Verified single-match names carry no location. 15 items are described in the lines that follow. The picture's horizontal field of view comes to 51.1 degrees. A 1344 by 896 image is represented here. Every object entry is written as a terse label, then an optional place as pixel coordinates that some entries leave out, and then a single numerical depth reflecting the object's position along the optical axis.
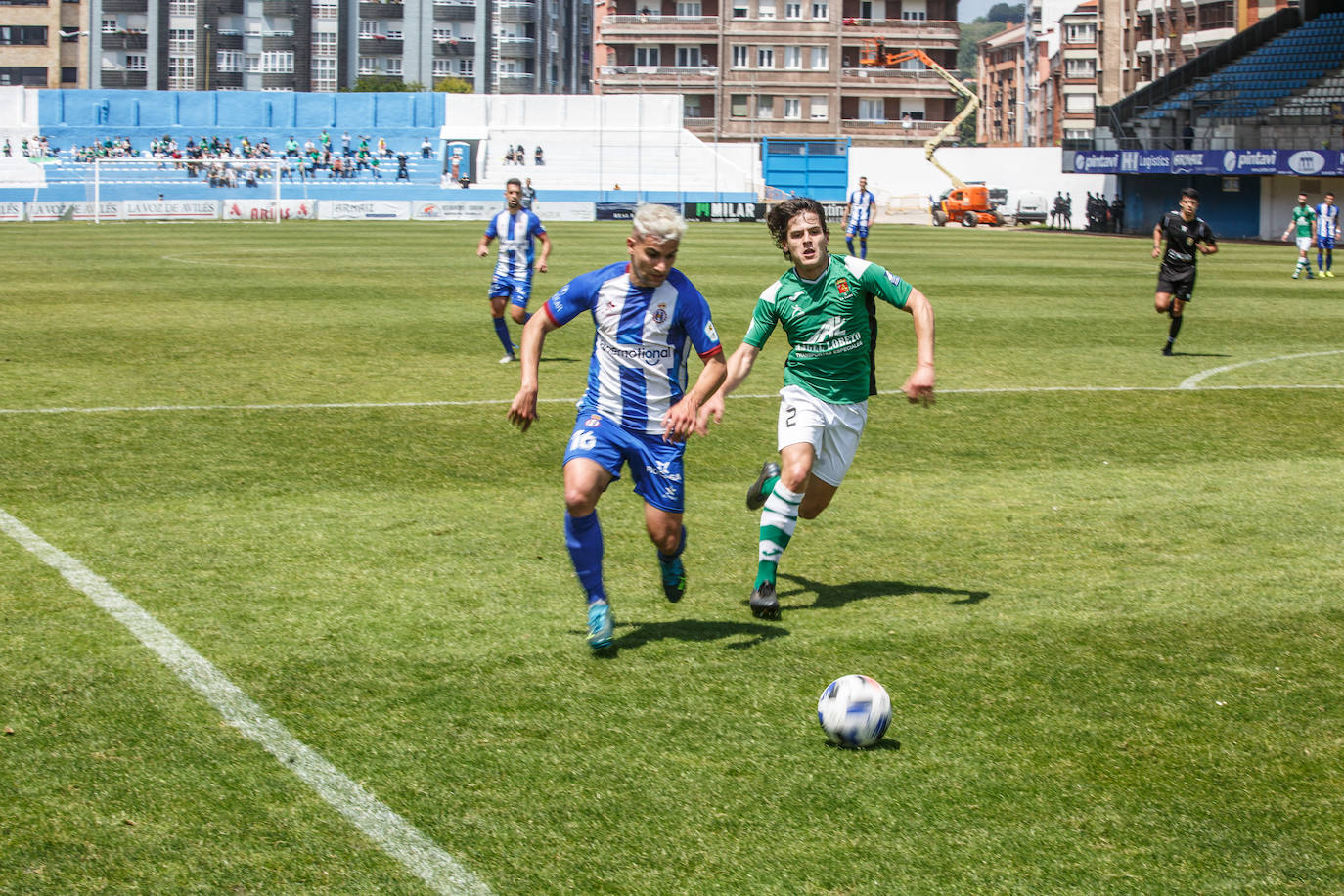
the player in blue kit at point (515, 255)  18.06
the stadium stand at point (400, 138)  71.81
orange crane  71.81
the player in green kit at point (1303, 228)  33.97
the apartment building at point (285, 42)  112.31
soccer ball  5.45
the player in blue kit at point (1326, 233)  34.75
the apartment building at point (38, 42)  112.75
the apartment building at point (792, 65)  100.75
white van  74.44
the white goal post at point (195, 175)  68.69
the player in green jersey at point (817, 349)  7.50
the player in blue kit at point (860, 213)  38.16
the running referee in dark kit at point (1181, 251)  18.16
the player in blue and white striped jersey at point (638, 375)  6.83
